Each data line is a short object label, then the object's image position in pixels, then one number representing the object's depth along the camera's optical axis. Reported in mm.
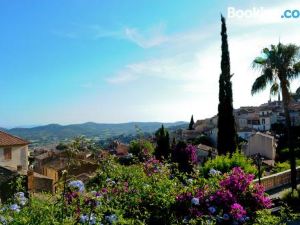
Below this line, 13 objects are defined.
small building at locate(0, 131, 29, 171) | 21532
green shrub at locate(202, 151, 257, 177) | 8442
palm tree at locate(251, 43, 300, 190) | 10294
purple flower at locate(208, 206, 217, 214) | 3369
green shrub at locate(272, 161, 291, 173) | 13795
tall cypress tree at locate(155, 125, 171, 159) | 25540
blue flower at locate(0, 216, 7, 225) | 2881
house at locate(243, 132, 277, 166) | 24553
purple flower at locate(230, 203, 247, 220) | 3359
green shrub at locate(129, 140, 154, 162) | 6654
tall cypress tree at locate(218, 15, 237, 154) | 14993
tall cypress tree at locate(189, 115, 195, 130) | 59183
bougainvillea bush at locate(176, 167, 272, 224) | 3392
